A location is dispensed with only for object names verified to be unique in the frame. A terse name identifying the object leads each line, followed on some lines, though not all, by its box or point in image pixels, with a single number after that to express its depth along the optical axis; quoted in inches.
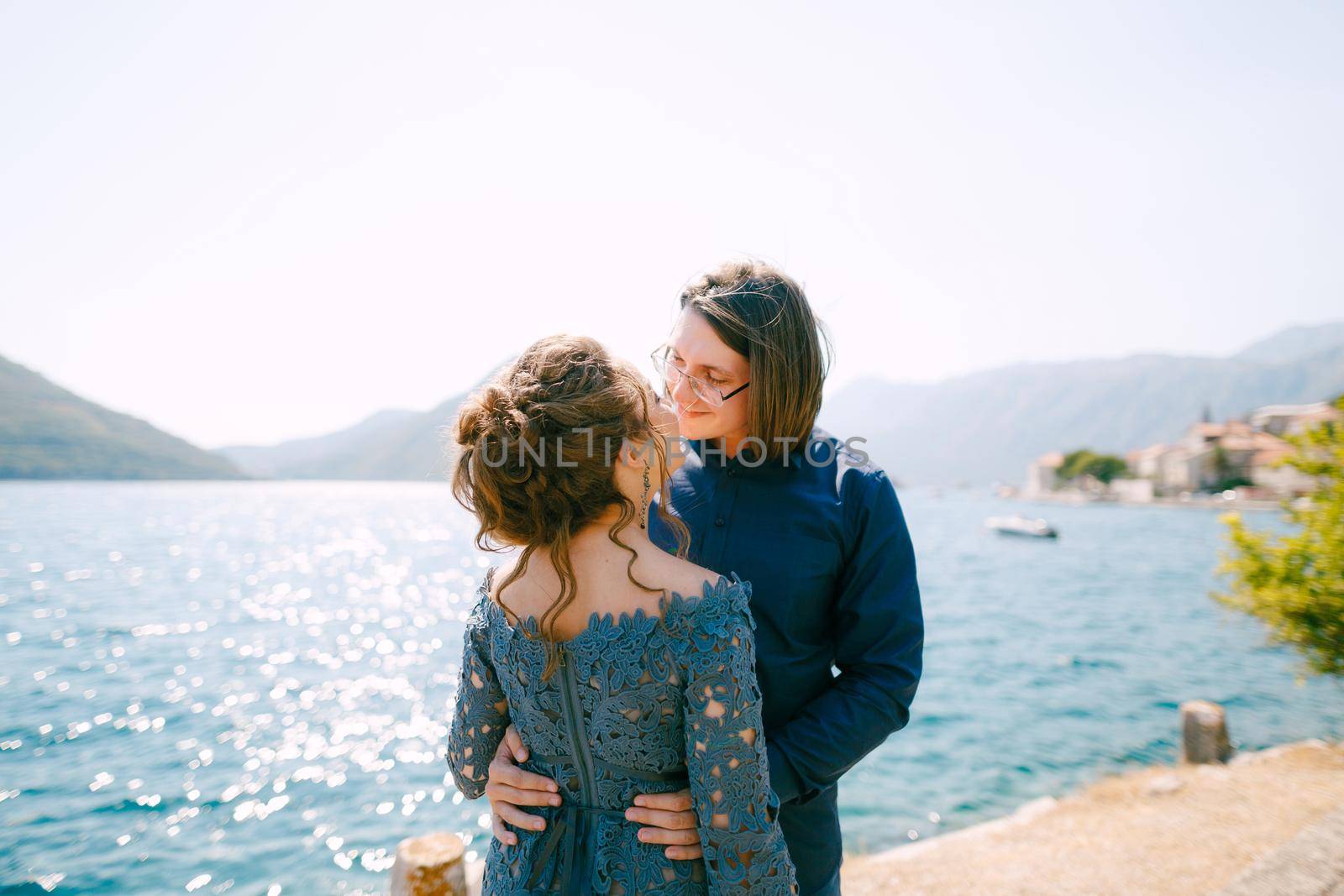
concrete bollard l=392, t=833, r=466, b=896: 158.9
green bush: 287.1
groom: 72.3
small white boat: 2278.5
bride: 58.2
